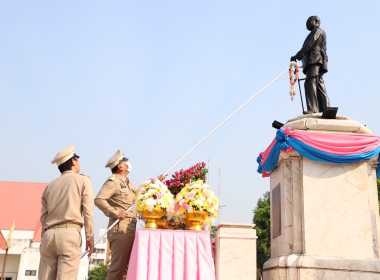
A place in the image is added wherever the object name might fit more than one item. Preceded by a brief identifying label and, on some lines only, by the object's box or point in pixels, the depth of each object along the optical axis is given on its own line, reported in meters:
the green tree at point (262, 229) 31.27
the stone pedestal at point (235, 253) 5.18
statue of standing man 7.87
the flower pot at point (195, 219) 5.03
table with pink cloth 4.63
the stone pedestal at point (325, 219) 6.17
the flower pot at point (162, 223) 5.24
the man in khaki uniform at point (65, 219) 4.25
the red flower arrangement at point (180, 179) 7.21
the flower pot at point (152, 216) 5.05
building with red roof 40.12
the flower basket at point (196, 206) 5.02
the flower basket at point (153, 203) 5.02
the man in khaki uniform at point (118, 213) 5.27
